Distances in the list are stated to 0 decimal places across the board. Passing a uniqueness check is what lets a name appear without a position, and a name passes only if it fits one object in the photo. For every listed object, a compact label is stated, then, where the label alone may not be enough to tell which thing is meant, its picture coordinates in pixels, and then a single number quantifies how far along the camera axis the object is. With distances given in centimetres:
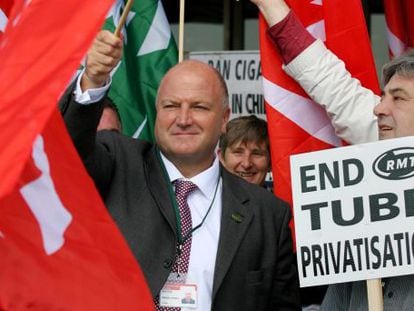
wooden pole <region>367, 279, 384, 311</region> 393
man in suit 430
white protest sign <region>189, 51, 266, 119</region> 723
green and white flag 646
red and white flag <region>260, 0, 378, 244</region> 527
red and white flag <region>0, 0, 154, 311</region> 314
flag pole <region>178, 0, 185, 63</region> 511
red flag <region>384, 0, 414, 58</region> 629
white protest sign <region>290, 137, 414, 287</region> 399
